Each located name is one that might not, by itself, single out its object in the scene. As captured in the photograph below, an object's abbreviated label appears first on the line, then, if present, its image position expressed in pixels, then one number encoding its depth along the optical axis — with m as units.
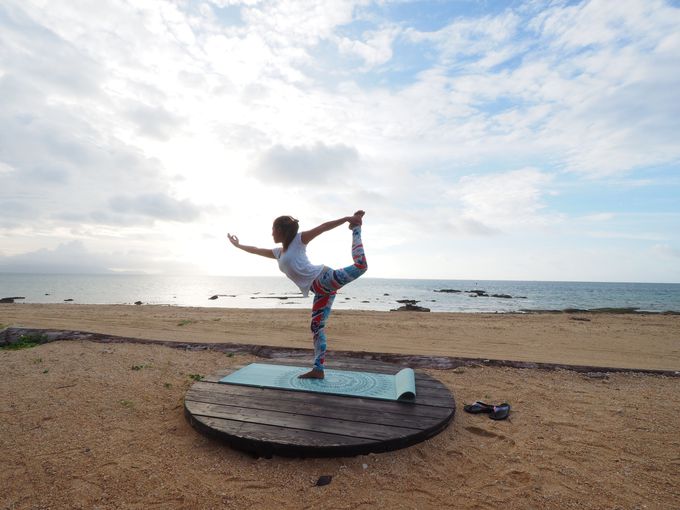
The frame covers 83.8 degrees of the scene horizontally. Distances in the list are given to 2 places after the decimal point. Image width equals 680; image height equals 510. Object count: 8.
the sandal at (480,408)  4.61
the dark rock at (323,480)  3.06
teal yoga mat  4.51
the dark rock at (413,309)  27.71
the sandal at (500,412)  4.44
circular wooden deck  3.38
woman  4.73
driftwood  6.25
